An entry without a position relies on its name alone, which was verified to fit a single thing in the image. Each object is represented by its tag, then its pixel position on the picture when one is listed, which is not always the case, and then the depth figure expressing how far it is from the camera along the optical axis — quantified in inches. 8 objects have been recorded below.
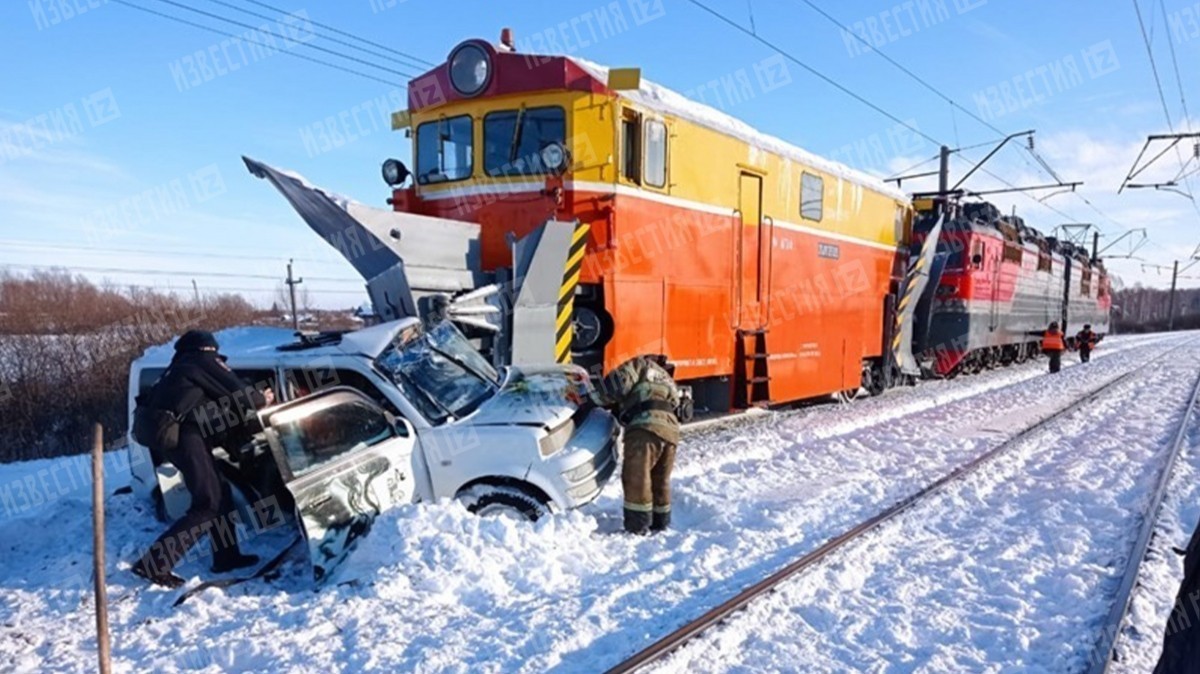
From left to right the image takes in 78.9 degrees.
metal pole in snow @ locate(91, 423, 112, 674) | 118.0
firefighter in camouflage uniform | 217.2
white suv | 185.3
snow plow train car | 276.2
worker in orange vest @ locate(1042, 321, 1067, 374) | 789.2
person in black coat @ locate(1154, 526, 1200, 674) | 78.5
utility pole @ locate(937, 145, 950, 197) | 931.3
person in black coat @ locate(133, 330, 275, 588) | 190.1
